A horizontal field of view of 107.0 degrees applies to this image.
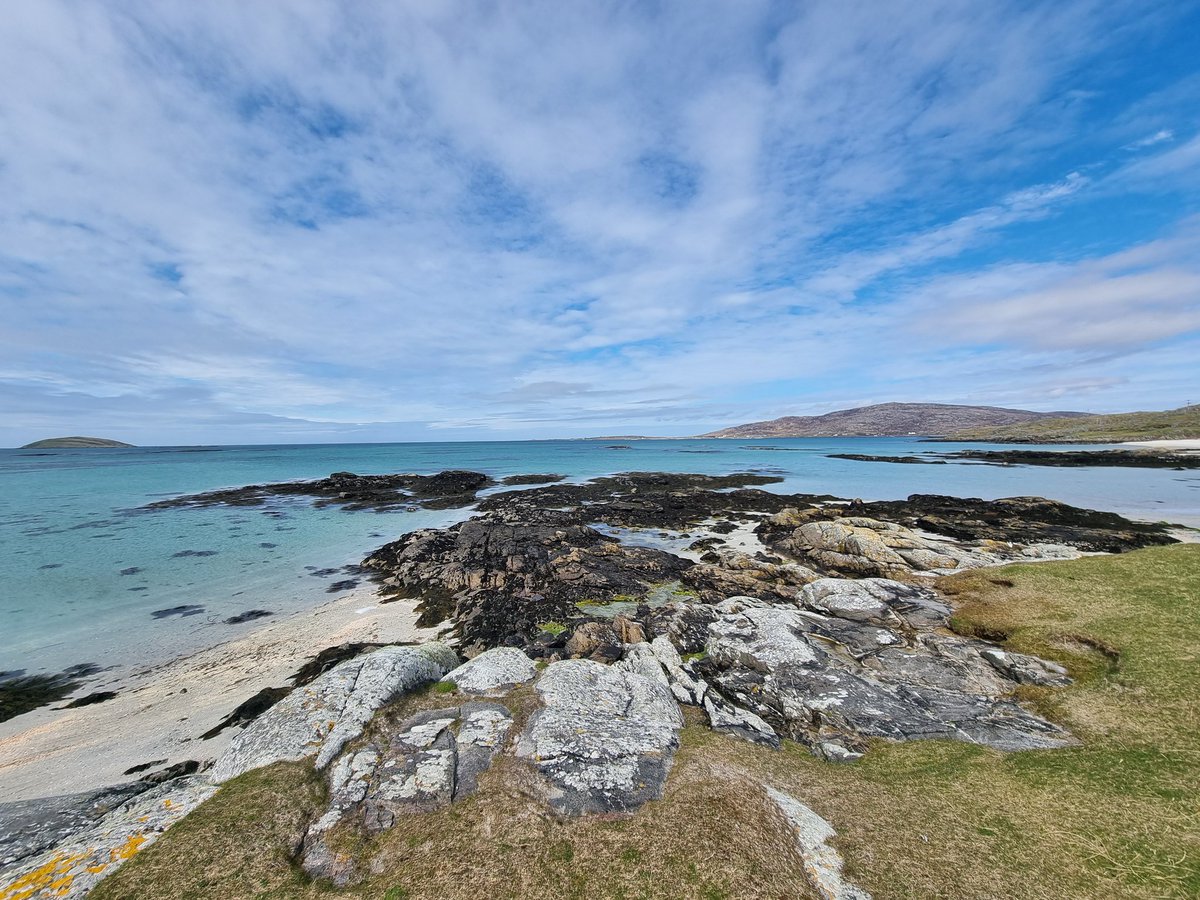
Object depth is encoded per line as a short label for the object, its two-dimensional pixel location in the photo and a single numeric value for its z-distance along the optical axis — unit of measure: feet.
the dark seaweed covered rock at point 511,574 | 69.72
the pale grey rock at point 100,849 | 19.79
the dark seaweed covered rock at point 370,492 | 183.83
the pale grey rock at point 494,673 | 39.32
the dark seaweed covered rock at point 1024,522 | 97.19
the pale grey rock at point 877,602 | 52.90
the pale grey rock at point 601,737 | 26.94
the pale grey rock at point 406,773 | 24.26
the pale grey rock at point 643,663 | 42.74
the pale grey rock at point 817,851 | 20.76
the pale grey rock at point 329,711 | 30.73
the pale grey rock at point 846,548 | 81.61
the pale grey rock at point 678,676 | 39.99
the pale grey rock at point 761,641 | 43.47
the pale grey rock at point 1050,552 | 86.58
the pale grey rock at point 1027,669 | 37.17
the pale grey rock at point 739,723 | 34.44
